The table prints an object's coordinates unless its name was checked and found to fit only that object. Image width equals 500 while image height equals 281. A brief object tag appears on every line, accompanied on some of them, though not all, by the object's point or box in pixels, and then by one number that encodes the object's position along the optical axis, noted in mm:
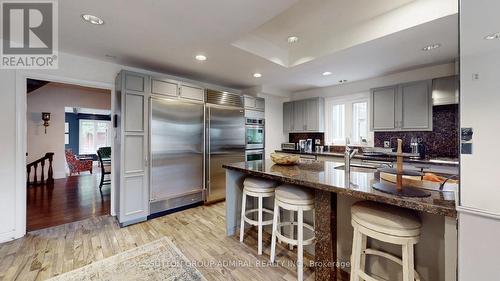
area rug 1779
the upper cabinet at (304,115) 4492
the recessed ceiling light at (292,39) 2758
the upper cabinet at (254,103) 4235
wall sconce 5523
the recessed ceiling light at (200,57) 2889
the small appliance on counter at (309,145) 4791
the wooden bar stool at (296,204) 1698
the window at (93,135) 8727
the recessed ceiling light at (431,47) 2402
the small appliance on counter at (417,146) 3320
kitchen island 1040
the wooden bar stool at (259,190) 2084
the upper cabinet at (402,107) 3121
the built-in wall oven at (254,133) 4262
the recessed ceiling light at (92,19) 1900
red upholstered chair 6191
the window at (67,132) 8195
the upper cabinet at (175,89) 3045
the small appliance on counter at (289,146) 4883
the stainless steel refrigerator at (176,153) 3047
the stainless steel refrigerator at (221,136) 3645
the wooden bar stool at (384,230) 1163
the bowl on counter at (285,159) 2346
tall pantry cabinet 2768
